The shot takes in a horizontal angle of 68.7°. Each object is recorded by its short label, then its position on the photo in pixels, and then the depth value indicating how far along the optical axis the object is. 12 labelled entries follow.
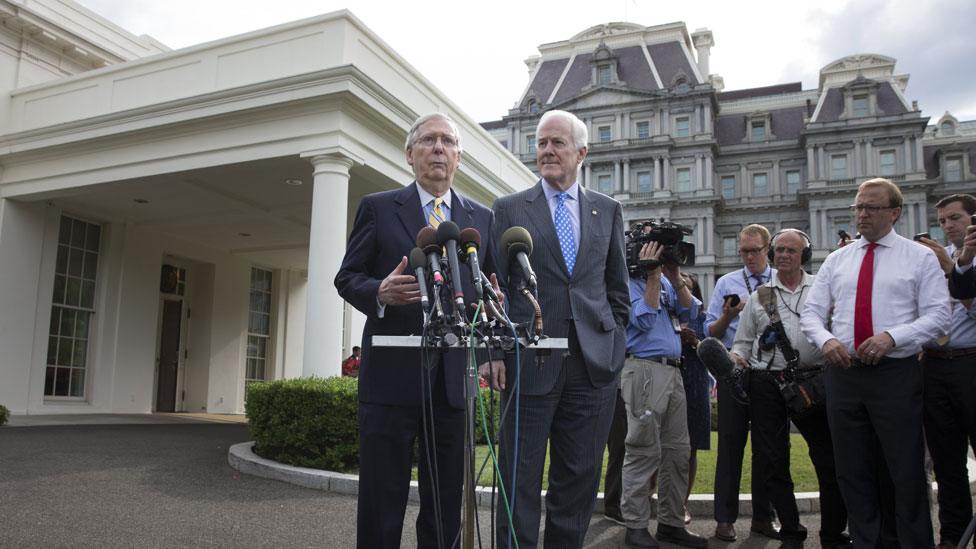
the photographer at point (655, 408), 4.53
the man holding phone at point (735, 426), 4.82
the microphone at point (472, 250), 2.08
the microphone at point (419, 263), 2.13
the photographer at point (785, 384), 4.57
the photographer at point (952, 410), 4.14
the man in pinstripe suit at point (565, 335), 2.92
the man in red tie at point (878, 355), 3.66
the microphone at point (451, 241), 2.10
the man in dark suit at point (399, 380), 2.75
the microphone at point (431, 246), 2.18
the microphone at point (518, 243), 2.42
